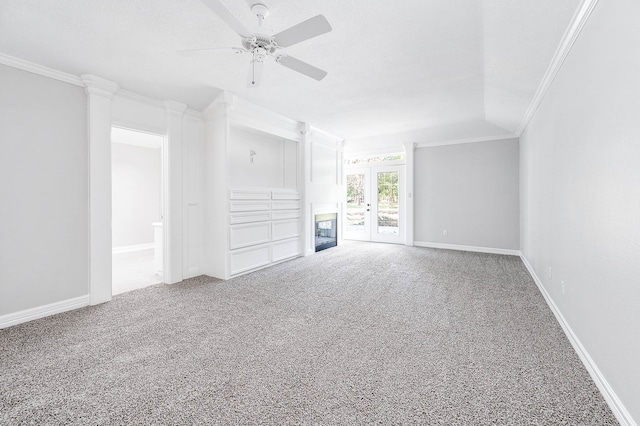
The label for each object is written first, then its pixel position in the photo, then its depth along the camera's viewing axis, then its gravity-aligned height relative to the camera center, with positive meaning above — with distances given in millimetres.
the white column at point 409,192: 6702 +451
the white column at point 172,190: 3854 +296
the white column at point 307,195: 5477 +317
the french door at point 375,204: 7164 +174
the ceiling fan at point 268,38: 1794 +1253
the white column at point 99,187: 3107 +286
